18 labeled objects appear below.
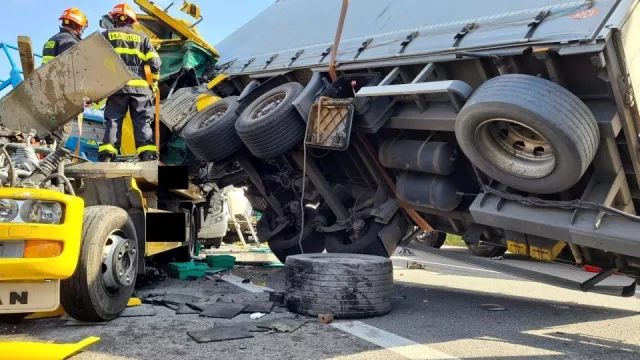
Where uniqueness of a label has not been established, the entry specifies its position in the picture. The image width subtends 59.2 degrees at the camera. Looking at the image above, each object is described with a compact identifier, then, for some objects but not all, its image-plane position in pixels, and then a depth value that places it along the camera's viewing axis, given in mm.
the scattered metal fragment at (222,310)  3898
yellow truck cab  2850
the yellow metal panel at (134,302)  4160
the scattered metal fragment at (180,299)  4332
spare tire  3900
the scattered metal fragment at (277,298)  4370
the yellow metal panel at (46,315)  3715
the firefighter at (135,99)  5262
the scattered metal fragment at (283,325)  3514
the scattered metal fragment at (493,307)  4656
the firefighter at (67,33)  4965
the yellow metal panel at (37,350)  2682
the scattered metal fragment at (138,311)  3865
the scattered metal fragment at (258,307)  4078
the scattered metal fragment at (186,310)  4016
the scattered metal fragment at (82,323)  3541
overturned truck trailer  3287
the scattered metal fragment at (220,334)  3248
